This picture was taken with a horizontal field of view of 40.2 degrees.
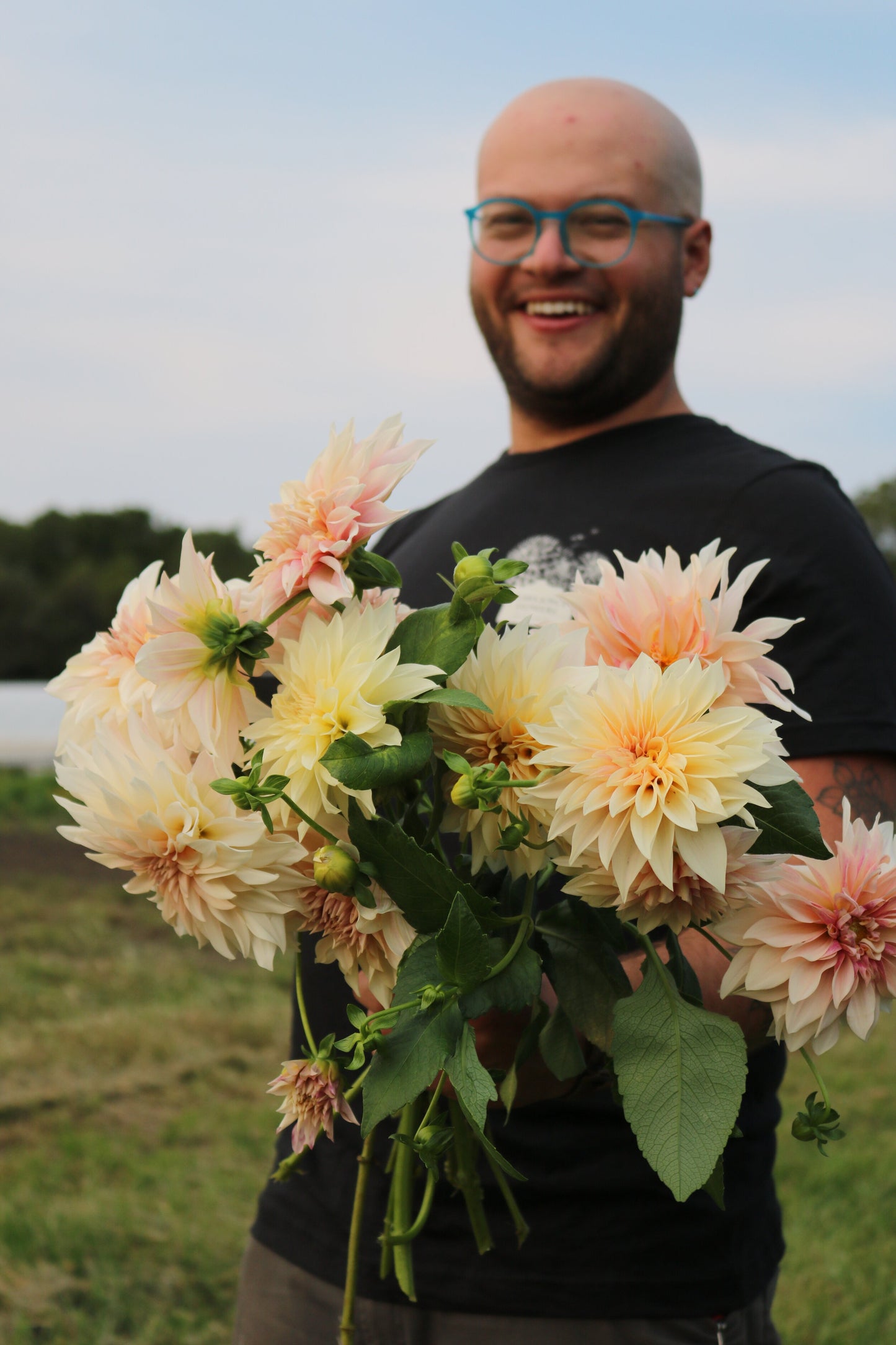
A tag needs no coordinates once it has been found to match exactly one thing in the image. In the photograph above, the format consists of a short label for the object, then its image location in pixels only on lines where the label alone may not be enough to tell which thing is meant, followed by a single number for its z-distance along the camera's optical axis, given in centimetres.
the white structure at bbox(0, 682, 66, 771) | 998
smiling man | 149
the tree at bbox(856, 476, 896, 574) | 2655
